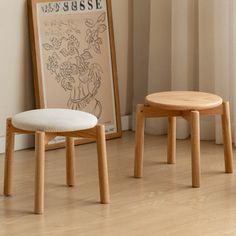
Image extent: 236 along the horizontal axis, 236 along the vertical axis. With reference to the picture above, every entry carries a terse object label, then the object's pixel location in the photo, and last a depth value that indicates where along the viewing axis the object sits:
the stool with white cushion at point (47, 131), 3.65
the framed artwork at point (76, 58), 4.77
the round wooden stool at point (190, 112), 4.07
